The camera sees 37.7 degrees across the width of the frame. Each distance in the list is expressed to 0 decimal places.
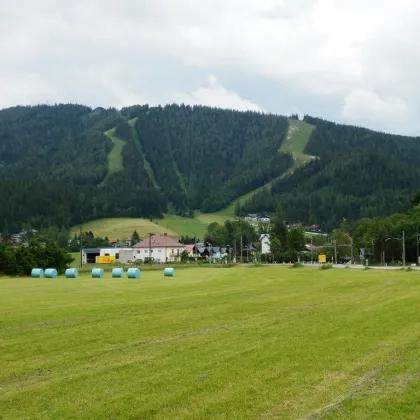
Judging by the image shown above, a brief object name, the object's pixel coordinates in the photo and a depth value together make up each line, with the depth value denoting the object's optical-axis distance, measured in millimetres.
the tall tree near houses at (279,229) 186625
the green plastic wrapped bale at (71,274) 79875
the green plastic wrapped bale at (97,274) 78131
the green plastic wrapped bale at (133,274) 72125
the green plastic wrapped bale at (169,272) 76938
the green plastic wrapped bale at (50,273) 80750
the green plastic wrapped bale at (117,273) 76312
